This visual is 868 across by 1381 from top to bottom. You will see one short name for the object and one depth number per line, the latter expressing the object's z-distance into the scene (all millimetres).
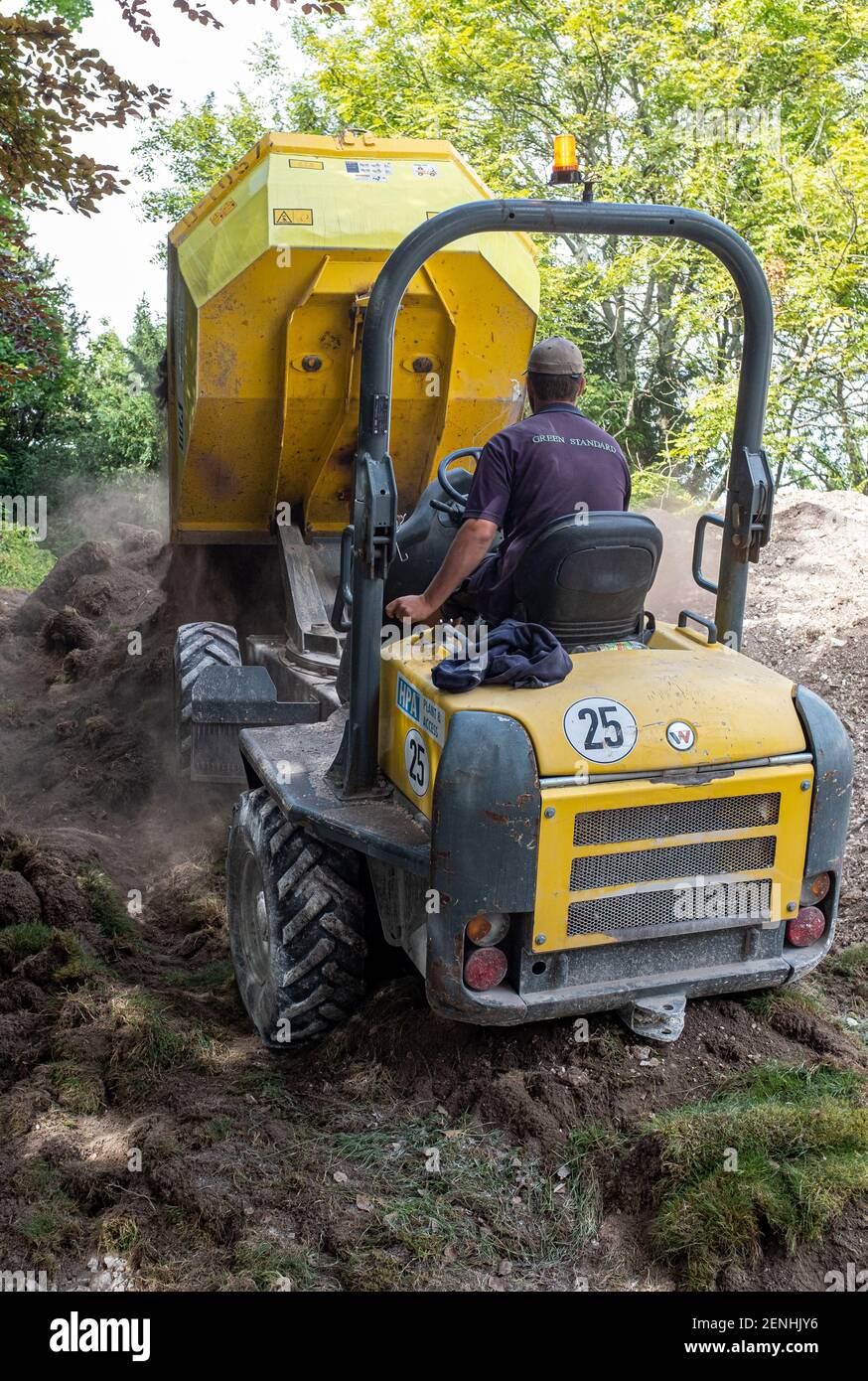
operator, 3896
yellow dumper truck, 3572
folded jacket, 3682
